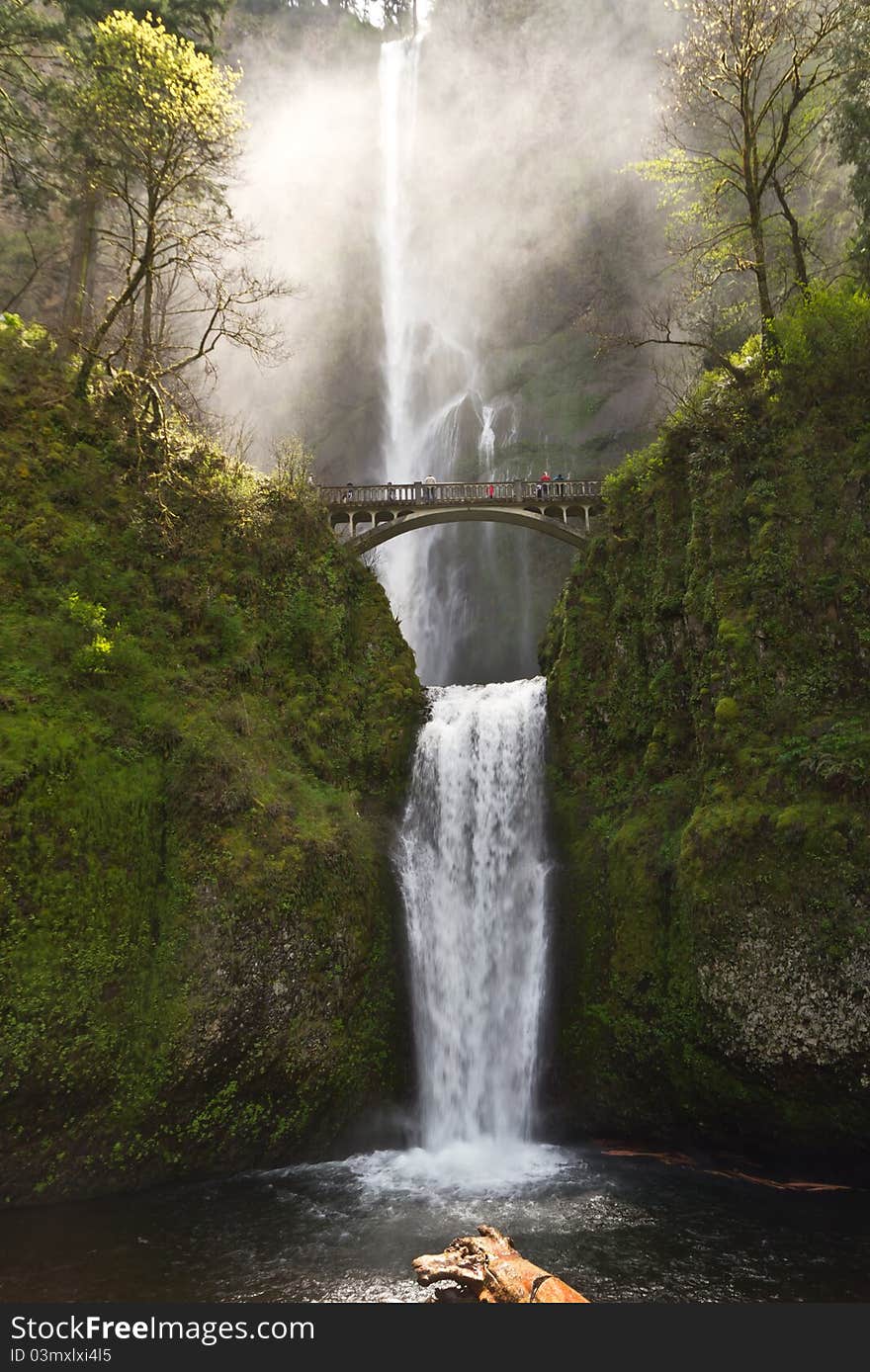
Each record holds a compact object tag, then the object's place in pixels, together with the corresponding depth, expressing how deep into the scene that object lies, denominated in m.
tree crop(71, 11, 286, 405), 16.22
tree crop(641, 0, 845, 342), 15.66
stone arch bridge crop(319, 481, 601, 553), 25.03
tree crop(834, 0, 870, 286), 15.37
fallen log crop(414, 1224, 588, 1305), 7.19
